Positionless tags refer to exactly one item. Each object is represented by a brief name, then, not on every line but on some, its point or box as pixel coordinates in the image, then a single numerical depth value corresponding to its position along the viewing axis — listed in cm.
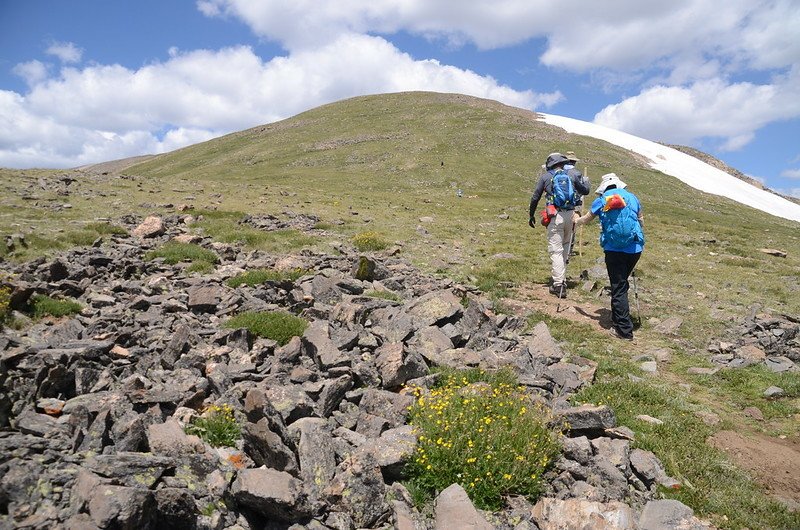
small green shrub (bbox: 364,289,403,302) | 1173
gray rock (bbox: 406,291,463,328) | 984
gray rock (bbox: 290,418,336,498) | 503
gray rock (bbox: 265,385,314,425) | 605
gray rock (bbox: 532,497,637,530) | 479
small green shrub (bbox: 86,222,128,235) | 1725
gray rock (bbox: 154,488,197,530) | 399
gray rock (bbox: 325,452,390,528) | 486
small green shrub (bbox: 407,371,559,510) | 539
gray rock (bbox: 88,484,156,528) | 361
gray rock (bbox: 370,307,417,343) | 891
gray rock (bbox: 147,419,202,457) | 489
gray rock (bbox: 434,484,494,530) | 473
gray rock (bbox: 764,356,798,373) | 944
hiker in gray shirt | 1416
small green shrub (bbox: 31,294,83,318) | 944
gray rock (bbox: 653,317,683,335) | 1183
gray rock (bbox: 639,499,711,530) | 493
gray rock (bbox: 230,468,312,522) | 440
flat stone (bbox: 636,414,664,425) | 715
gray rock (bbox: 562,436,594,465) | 584
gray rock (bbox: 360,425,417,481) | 541
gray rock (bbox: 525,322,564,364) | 909
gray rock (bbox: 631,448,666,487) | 579
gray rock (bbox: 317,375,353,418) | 653
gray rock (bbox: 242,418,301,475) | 508
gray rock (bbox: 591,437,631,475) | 584
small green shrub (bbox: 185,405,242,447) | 554
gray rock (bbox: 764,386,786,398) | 841
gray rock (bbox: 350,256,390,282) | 1330
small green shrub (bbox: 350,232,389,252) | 1862
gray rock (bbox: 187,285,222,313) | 1019
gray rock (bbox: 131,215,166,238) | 1722
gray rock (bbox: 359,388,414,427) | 651
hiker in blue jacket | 1139
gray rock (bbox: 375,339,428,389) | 740
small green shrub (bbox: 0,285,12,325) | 866
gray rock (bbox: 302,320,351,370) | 752
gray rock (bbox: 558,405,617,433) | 643
